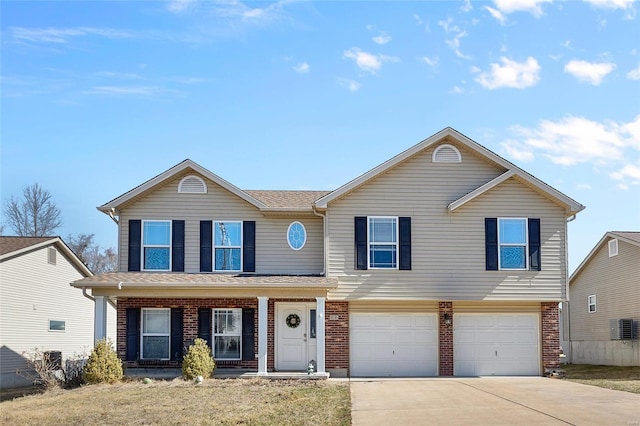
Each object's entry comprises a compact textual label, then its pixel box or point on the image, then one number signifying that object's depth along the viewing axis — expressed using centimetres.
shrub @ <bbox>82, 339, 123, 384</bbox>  2023
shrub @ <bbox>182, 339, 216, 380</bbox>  2069
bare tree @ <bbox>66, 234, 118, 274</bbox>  5932
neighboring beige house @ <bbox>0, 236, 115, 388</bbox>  2450
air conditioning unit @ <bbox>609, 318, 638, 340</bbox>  2717
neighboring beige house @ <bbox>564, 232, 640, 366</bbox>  2742
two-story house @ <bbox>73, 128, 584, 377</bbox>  2262
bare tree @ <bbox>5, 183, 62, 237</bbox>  5069
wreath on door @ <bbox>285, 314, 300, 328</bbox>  2305
